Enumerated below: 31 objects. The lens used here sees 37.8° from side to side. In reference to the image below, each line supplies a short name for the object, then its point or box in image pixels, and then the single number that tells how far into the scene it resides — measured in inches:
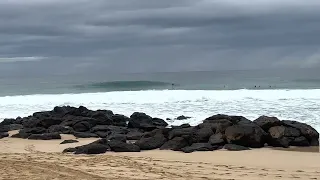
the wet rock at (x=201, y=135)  560.1
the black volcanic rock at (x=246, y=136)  536.1
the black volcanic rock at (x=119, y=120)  761.8
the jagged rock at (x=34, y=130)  661.2
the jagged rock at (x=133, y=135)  617.6
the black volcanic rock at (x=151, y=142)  534.0
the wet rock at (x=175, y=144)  528.1
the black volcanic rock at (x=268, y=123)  586.9
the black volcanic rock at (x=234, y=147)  522.6
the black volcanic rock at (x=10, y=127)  718.1
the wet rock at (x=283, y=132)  559.6
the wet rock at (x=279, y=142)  546.9
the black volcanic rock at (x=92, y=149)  495.2
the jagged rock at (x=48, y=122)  722.2
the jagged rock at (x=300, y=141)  550.6
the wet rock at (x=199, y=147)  516.4
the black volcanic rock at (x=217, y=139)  541.3
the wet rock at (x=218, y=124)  574.1
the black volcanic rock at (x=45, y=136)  622.8
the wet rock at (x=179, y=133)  562.9
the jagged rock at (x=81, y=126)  685.4
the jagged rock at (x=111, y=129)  662.5
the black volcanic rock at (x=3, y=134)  653.4
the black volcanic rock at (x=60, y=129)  676.7
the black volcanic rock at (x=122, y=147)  513.0
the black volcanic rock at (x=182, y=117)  808.3
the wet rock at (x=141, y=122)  712.4
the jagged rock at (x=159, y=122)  744.1
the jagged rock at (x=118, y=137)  578.9
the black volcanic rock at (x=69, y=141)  585.6
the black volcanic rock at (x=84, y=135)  644.7
